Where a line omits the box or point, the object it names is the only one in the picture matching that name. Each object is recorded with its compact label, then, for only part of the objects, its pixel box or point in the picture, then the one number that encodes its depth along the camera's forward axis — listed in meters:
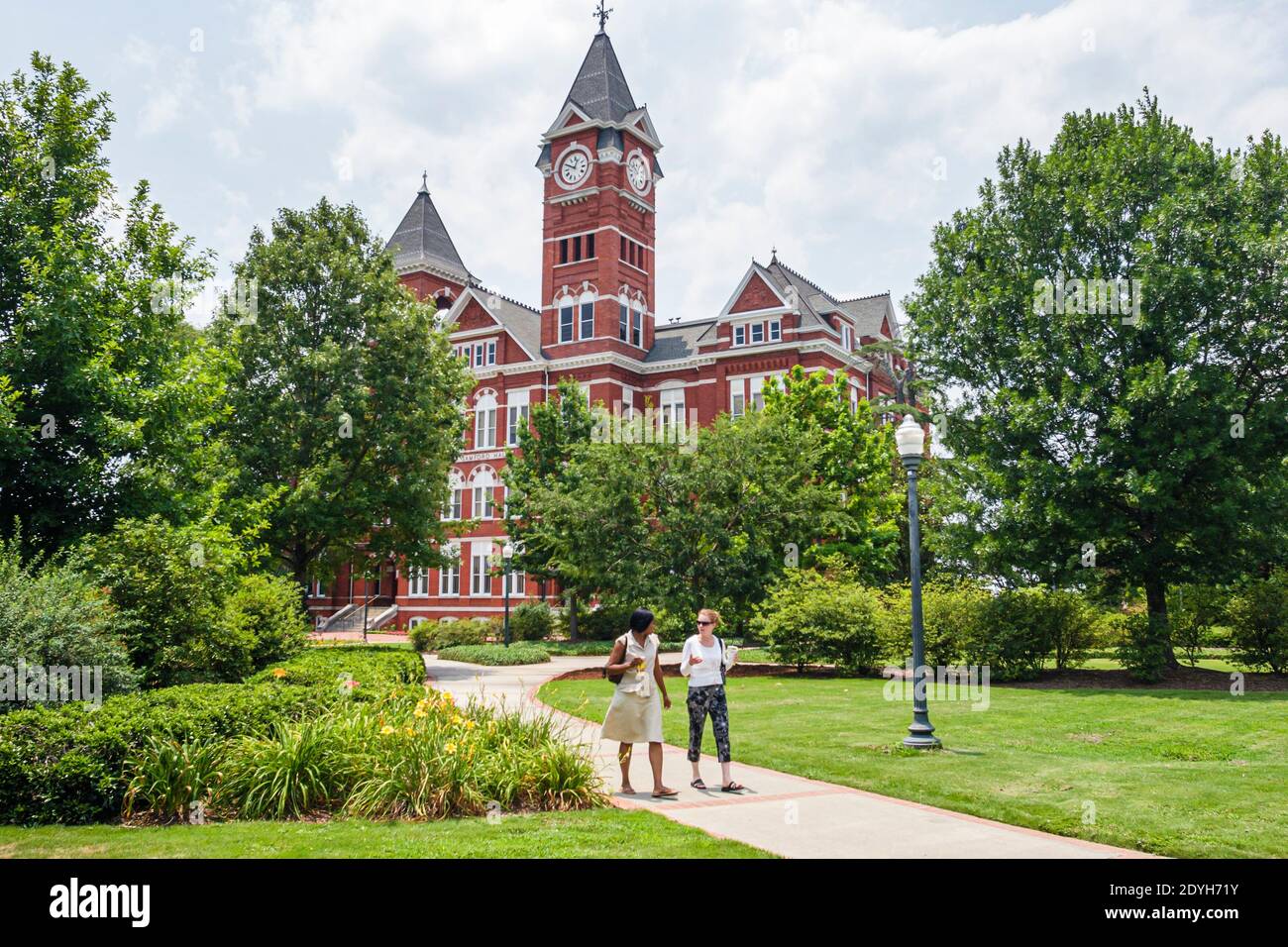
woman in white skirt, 9.02
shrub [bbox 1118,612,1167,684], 20.33
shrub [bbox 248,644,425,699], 11.58
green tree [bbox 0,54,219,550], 14.37
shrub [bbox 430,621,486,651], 35.59
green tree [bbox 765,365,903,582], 34.06
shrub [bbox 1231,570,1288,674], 20.69
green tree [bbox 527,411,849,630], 25.75
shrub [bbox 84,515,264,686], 12.64
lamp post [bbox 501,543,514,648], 33.50
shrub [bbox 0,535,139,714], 9.41
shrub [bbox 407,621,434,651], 35.88
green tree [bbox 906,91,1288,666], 19.80
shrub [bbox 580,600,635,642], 37.72
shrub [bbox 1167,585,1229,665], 22.19
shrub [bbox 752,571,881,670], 22.59
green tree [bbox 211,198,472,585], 25.31
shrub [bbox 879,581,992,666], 21.86
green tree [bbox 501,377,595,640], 37.94
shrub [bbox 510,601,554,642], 38.34
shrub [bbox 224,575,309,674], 16.91
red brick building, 47.03
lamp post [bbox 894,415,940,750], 12.02
